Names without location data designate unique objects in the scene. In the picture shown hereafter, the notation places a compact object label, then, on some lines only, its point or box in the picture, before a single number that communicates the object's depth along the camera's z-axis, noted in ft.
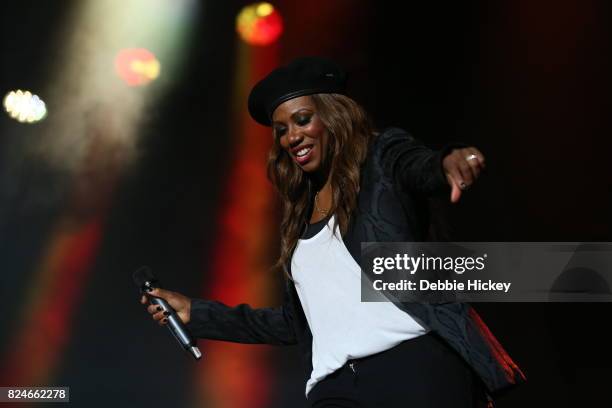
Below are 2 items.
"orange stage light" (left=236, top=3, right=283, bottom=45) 22.72
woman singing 13.38
